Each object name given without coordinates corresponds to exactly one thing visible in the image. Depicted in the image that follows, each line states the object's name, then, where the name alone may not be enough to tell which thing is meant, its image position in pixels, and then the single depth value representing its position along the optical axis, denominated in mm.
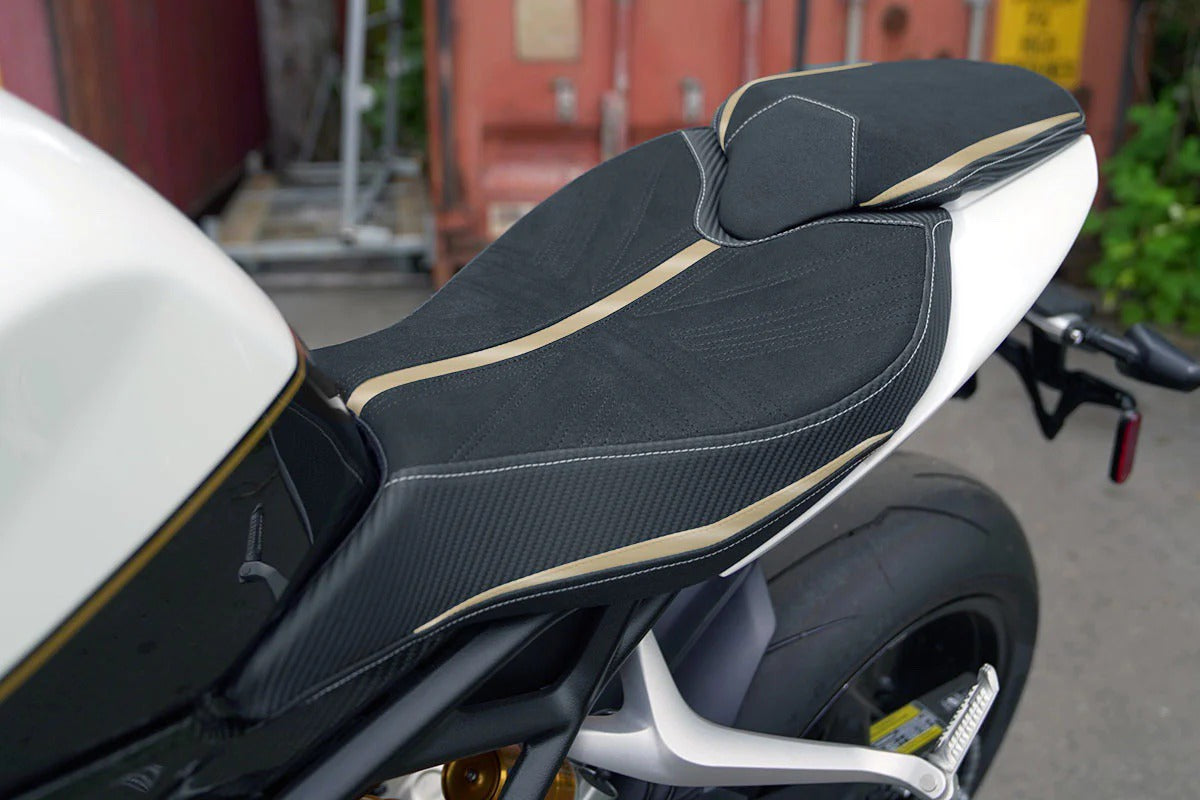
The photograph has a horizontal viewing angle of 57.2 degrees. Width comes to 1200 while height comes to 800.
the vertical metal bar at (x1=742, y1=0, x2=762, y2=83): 3623
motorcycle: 655
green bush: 3379
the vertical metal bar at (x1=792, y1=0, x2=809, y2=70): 3650
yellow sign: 3588
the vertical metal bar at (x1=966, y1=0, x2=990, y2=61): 3596
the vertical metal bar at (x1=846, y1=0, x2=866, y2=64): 3627
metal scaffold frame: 4266
